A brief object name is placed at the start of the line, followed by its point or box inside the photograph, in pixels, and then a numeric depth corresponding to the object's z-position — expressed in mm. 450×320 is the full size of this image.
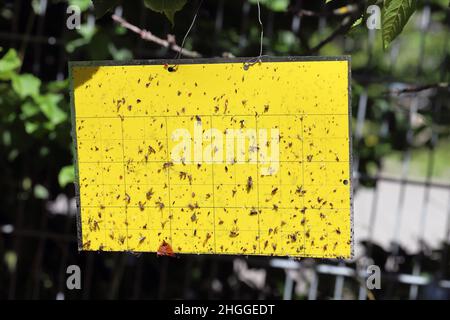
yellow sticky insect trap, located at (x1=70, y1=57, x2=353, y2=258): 1167
